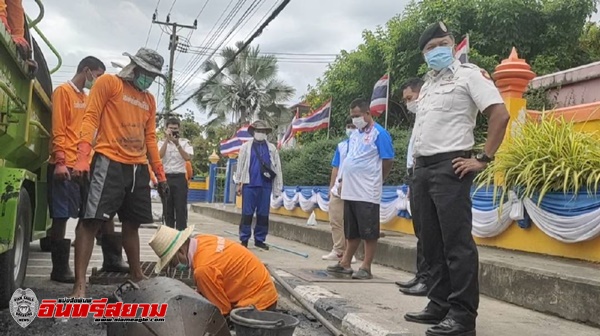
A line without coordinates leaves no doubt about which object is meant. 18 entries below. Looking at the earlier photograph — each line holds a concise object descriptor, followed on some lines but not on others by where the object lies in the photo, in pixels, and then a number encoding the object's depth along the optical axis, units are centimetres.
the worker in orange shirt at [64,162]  449
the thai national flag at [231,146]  1803
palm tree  3459
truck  333
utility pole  2825
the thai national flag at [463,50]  644
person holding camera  769
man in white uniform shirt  323
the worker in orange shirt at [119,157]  392
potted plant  497
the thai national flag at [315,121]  1336
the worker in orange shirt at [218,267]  336
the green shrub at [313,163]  1204
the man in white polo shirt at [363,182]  524
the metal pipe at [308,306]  356
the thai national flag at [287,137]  1575
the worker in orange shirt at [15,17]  399
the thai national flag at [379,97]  1068
